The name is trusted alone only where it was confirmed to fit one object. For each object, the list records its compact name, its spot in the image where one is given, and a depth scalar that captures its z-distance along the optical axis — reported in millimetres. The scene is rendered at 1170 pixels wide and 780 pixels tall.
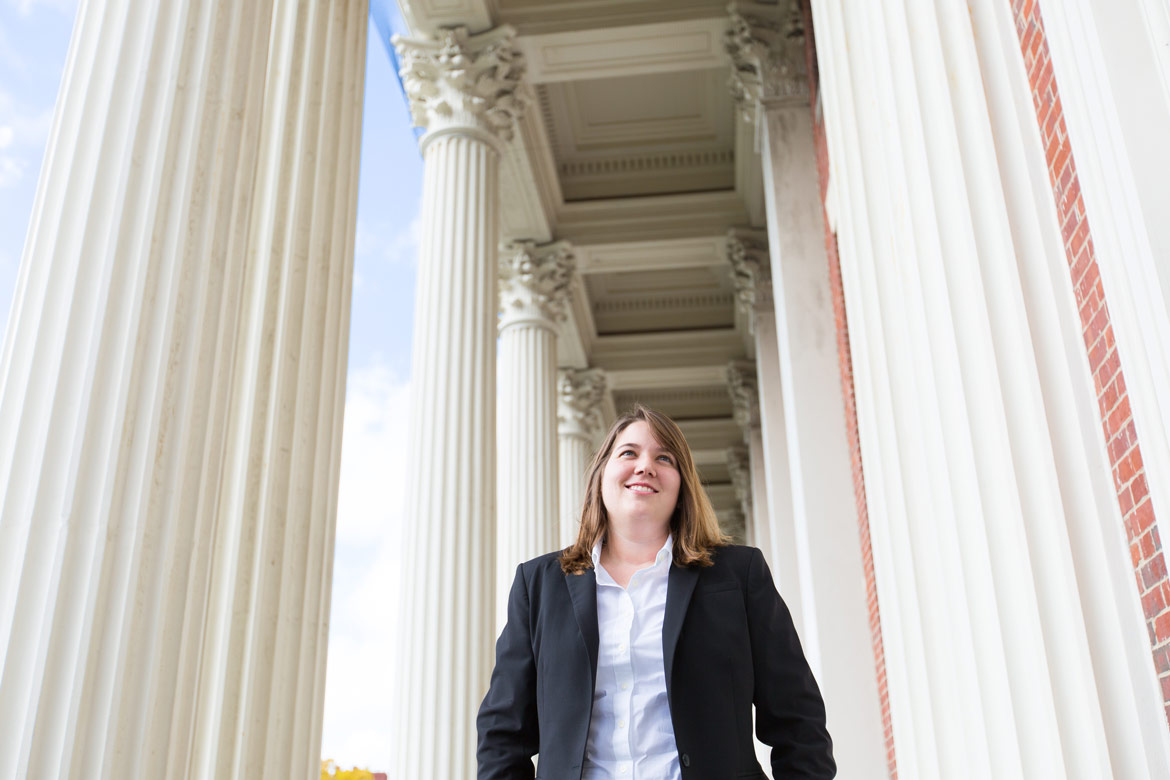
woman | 2611
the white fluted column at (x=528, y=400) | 14898
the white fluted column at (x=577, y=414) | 21312
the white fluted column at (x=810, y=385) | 9234
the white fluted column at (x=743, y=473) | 26531
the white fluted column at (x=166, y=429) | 3279
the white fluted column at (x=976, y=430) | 3371
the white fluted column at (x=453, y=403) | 9203
